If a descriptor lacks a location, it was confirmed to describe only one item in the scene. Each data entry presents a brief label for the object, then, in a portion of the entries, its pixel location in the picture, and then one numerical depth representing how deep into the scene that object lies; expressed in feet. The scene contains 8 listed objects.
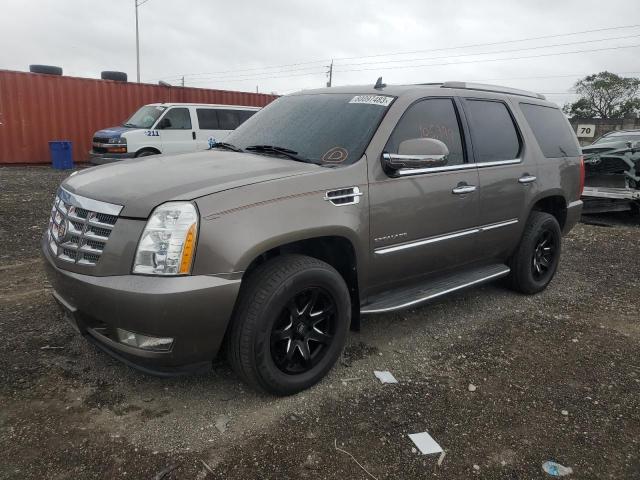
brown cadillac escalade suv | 7.94
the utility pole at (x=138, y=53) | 106.55
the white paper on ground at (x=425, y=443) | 8.20
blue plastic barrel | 44.96
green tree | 156.25
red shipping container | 45.16
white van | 37.91
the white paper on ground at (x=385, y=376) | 10.34
